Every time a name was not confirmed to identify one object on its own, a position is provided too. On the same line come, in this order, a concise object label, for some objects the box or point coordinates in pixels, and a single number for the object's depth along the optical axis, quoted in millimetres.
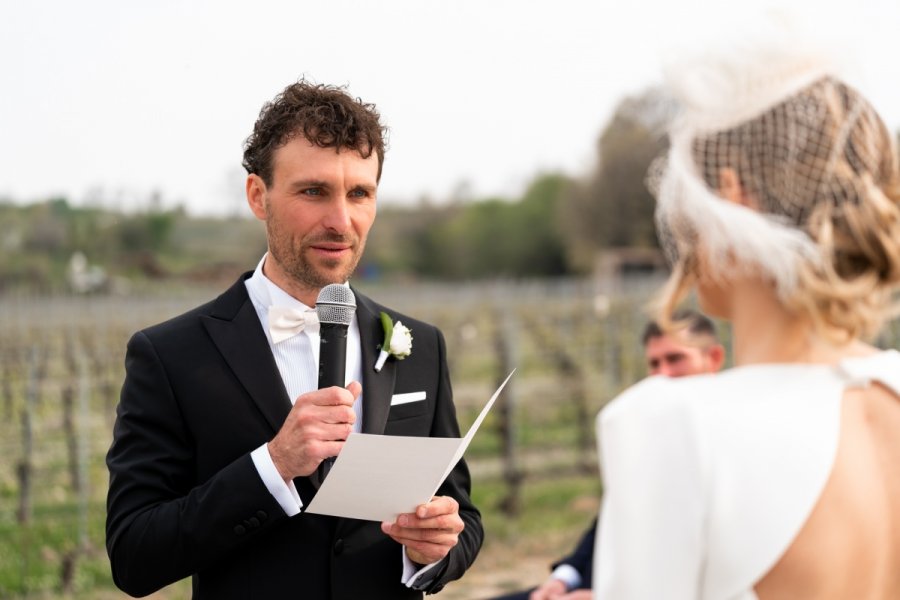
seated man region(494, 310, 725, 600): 4367
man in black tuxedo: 2293
